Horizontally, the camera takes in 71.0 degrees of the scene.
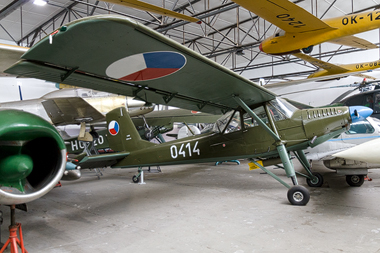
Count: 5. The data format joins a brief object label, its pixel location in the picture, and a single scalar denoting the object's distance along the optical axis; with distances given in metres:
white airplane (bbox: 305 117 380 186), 5.35
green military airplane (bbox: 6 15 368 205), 2.59
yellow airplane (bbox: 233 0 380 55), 6.04
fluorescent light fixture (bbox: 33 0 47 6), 9.55
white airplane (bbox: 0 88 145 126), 7.52
